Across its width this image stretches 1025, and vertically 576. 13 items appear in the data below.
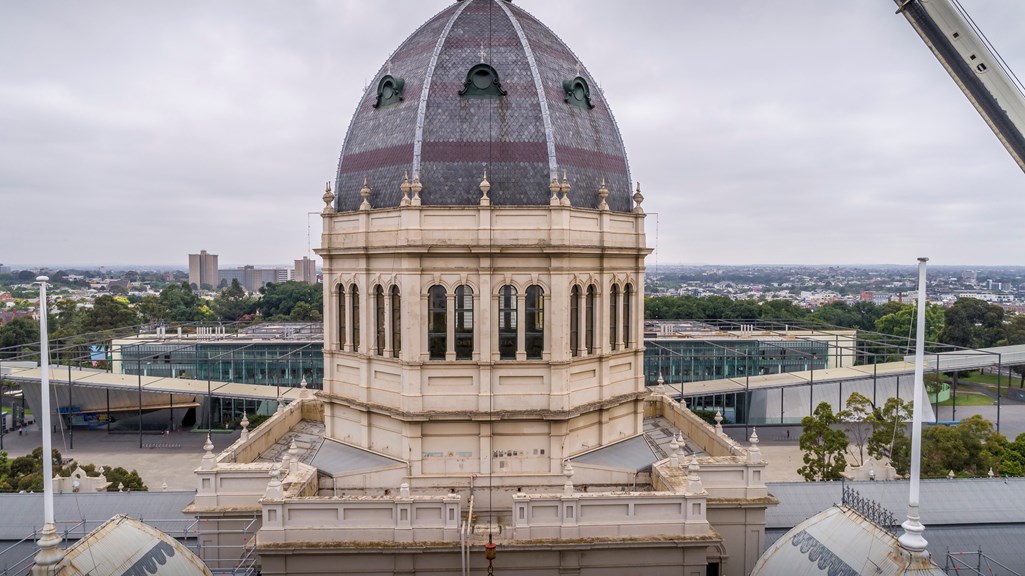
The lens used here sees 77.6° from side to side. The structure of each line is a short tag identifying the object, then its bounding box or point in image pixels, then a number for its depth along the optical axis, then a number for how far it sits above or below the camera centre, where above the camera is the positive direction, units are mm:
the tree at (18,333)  112688 -10680
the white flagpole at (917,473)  17377 -5516
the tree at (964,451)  49219 -13859
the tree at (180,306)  169625 -9154
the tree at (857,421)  59869 -16445
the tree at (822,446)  50406 -14152
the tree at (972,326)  131875 -10633
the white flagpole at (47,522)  17500 -6874
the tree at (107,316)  134250 -9032
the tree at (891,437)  50906 -13696
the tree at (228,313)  197162 -12312
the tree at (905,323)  120438 -9483
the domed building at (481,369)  24781 -4272
